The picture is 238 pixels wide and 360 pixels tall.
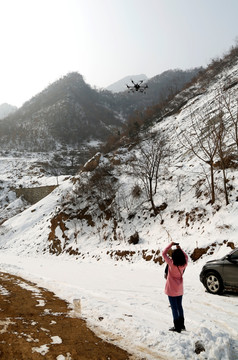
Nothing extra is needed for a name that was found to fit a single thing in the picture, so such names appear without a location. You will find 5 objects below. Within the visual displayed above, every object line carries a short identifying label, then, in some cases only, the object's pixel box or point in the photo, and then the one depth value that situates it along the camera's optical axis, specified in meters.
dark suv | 6.96
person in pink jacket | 4.44
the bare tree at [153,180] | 18.45
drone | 14.74
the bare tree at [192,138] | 24.11
